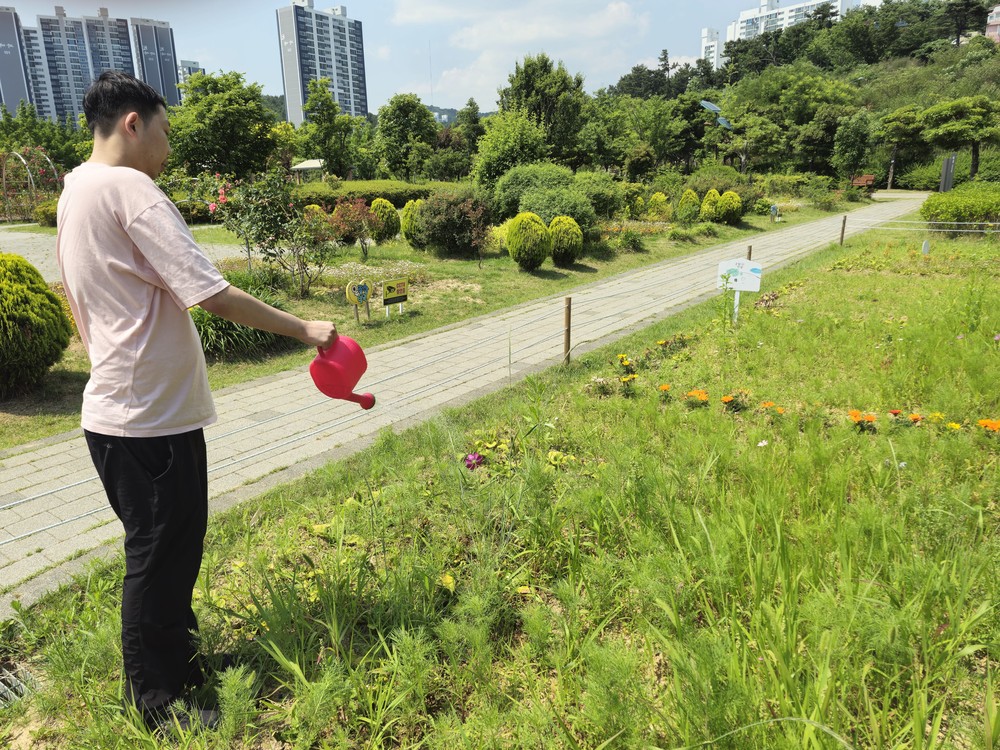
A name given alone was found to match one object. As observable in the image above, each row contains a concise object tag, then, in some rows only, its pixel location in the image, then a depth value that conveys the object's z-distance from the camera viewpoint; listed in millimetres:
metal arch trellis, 22906
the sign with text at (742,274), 6133
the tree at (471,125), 41062
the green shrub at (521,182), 14961
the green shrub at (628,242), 14555
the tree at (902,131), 33719
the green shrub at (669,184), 21734
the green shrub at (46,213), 20125
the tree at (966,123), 28375
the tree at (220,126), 22766
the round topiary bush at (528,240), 11484
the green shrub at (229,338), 6527
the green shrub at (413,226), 13500
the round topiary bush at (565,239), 12211
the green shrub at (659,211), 19750
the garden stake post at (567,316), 5531
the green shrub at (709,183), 22078
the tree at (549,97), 24859
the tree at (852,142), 34125
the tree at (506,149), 17281
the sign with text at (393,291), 8205
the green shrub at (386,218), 14922
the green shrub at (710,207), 19922
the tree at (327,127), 29641
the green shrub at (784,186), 30750
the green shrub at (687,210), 18406
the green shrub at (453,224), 12930
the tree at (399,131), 35062
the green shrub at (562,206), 13352
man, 1551
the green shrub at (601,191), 15688
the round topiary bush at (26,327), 5145
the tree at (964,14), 61656
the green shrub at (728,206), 20047
